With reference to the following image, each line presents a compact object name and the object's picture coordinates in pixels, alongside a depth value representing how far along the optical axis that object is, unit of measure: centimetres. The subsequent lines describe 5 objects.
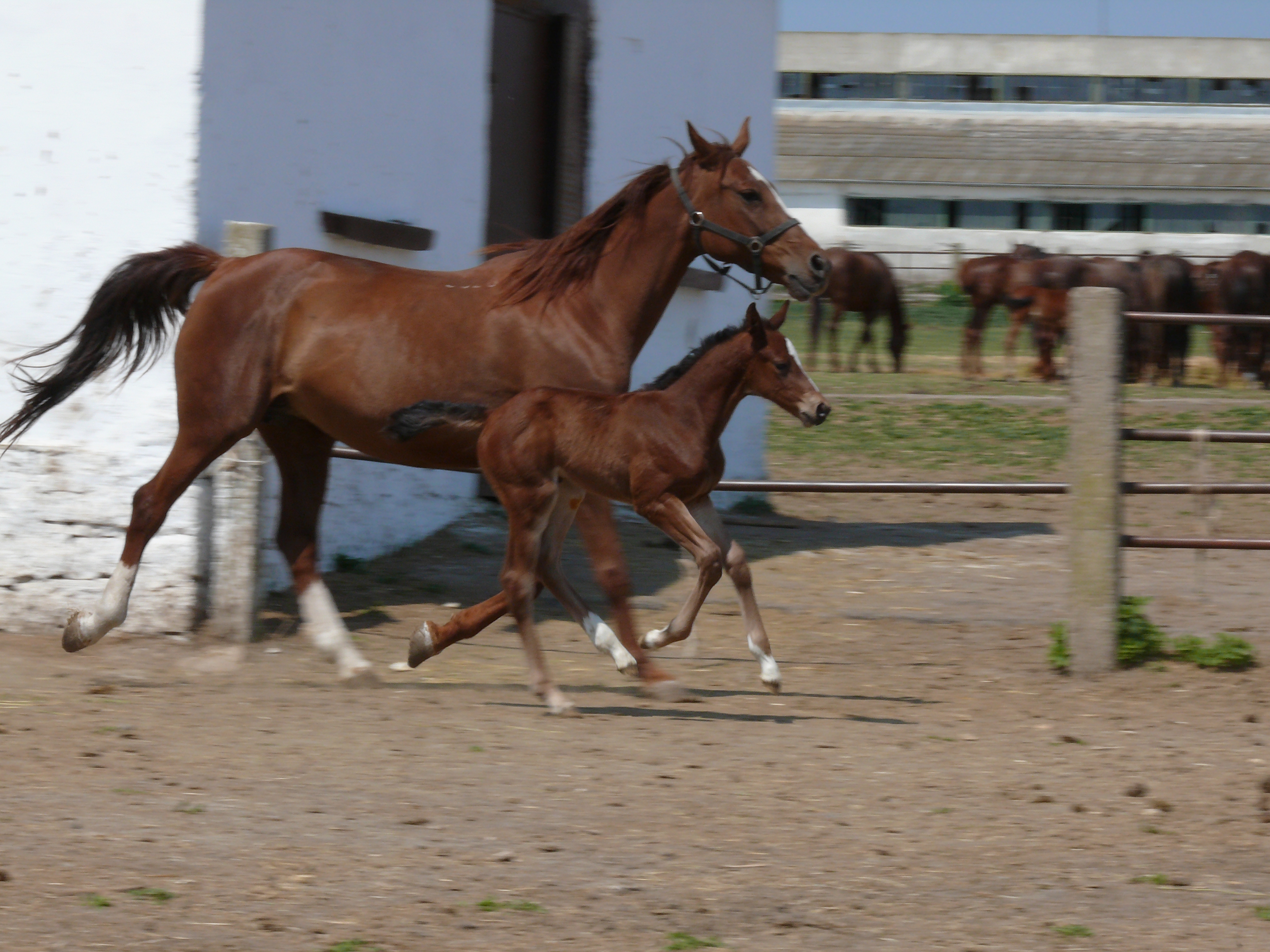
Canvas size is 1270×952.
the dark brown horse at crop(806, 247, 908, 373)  4266
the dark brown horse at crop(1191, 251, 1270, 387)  3916
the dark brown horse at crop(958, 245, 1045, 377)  4234
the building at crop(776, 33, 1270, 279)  7512
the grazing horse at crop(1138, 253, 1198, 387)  4100
